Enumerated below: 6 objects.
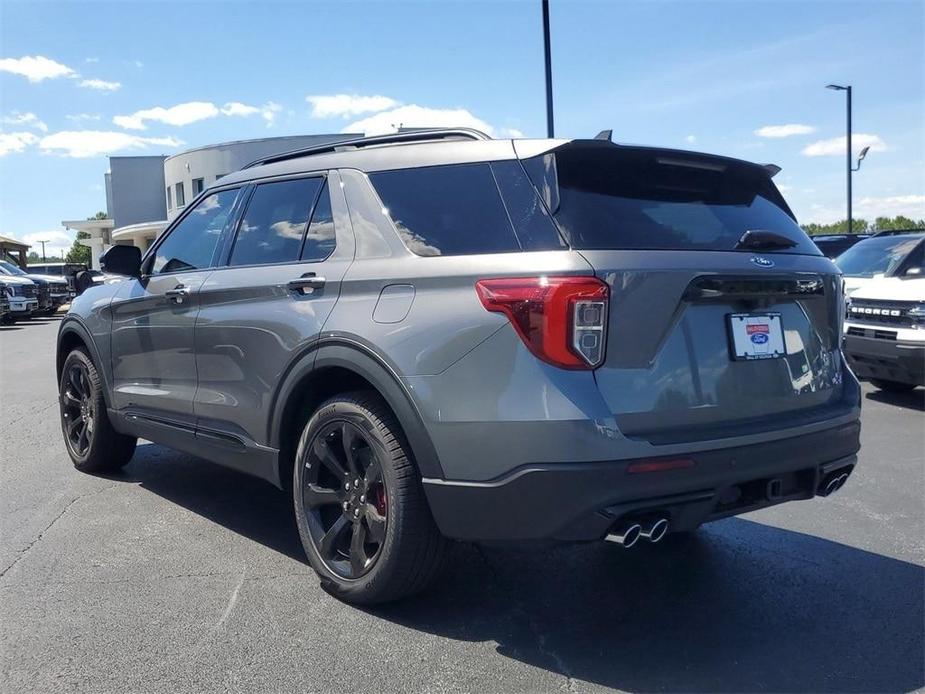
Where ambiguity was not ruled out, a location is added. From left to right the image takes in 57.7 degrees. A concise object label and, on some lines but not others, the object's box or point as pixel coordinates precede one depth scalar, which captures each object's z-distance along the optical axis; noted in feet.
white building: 146.61
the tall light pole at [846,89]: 90.08
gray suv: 9.32
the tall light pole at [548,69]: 44.04
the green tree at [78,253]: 375.70
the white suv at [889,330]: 25.25
